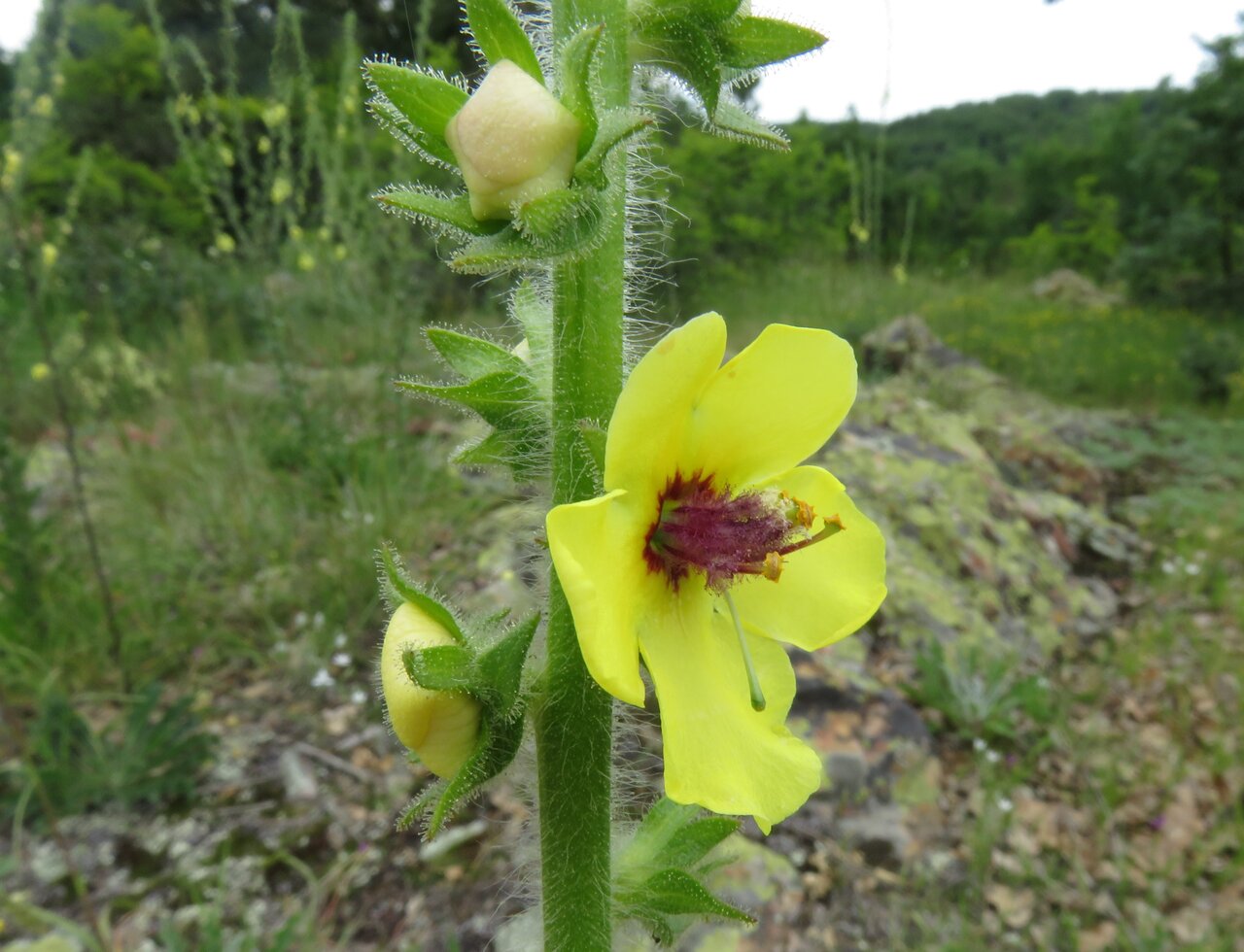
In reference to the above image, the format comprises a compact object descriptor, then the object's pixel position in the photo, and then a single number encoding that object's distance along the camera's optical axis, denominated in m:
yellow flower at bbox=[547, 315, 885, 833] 0.06
